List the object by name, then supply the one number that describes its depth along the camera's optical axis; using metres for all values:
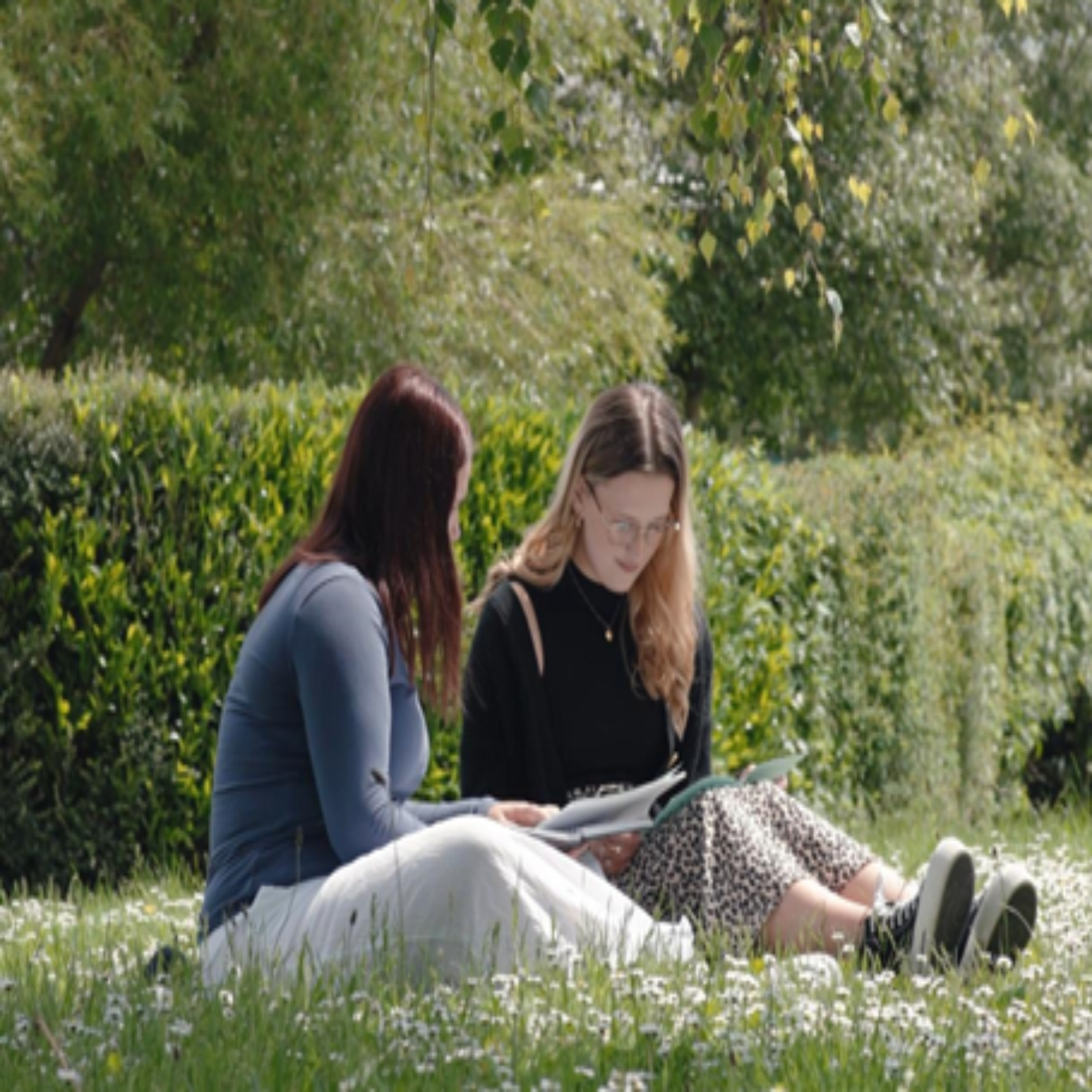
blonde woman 10.02
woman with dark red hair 8.50
